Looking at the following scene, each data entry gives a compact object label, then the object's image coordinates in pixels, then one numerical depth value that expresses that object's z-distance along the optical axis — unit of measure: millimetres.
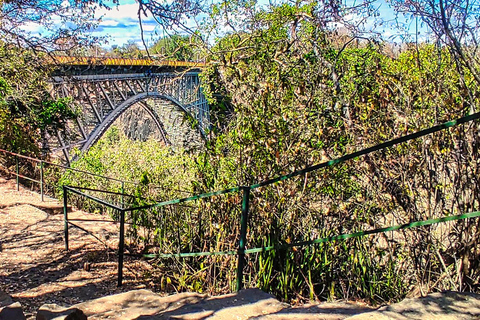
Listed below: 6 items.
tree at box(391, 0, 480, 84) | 2584
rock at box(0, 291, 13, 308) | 2603
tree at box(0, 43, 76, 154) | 6668
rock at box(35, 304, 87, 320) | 2127
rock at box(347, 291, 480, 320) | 1802
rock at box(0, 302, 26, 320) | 2029
